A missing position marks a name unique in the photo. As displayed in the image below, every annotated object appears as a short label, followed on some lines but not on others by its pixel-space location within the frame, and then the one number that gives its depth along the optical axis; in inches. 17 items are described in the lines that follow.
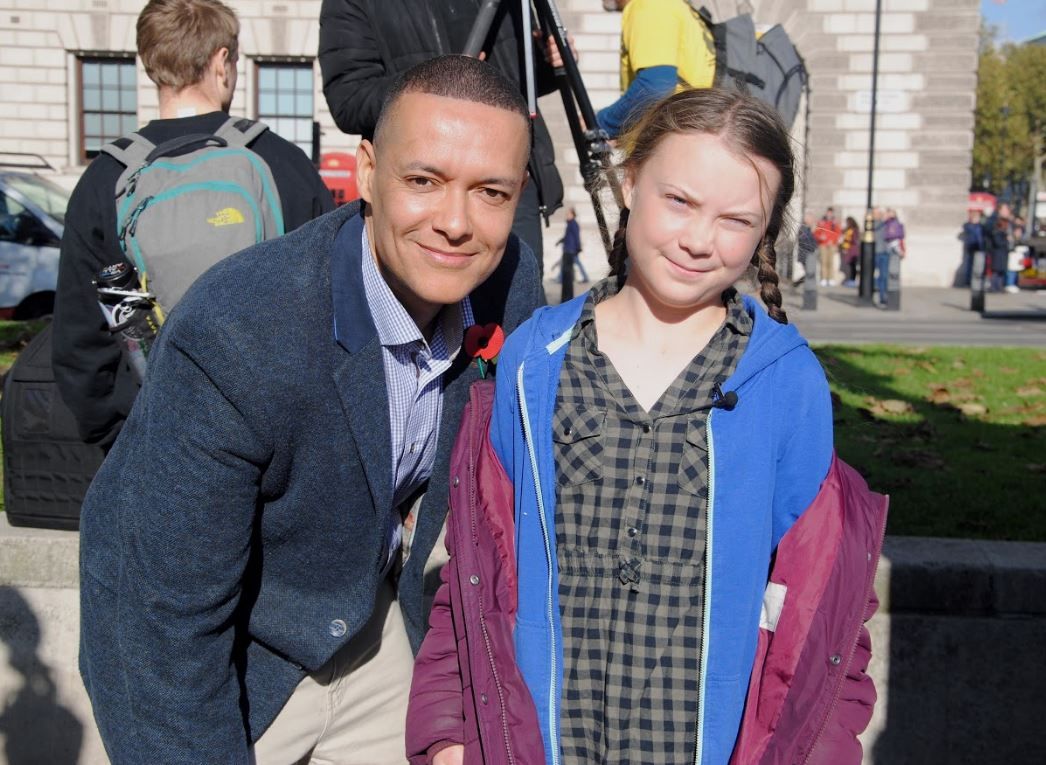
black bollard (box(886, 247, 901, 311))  735.1
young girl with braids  87.0
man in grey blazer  86.9
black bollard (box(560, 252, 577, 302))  697.0
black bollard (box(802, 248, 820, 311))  723.2
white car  577.3
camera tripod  146.2
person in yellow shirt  176.6
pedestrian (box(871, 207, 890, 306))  784.3
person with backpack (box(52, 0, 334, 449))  118.6
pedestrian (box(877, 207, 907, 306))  957.2
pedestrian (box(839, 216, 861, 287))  1007.9
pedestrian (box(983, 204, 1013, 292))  973.2
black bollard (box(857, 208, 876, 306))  785.6
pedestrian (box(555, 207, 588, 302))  731.1
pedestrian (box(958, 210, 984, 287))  1000.2
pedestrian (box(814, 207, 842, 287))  1003.1
